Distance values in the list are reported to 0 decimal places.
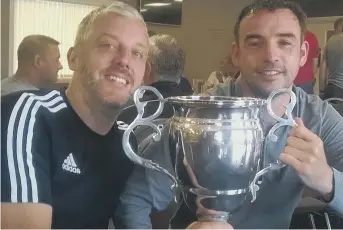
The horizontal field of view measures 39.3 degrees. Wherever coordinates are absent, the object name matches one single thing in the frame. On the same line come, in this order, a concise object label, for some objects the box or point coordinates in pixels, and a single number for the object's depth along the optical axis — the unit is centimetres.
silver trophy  60
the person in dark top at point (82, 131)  66
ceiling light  313
